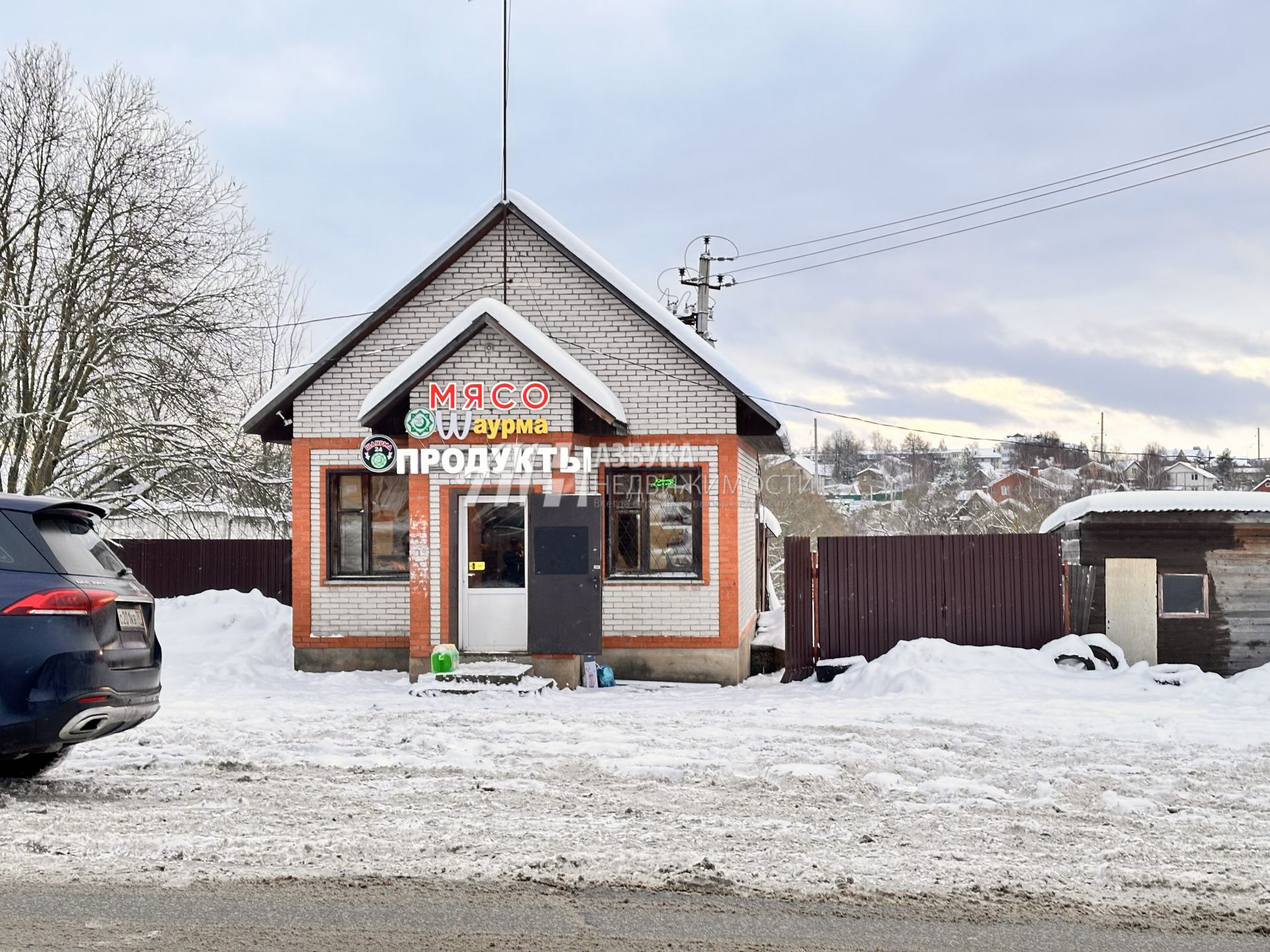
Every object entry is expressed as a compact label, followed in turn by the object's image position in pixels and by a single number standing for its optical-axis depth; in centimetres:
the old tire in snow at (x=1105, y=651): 1373
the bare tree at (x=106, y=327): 2041
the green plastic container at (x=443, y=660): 1264
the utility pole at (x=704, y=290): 2888
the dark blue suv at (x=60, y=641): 626
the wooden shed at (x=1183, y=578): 1413
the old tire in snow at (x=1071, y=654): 1355
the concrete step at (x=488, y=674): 1240
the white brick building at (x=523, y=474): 1327
